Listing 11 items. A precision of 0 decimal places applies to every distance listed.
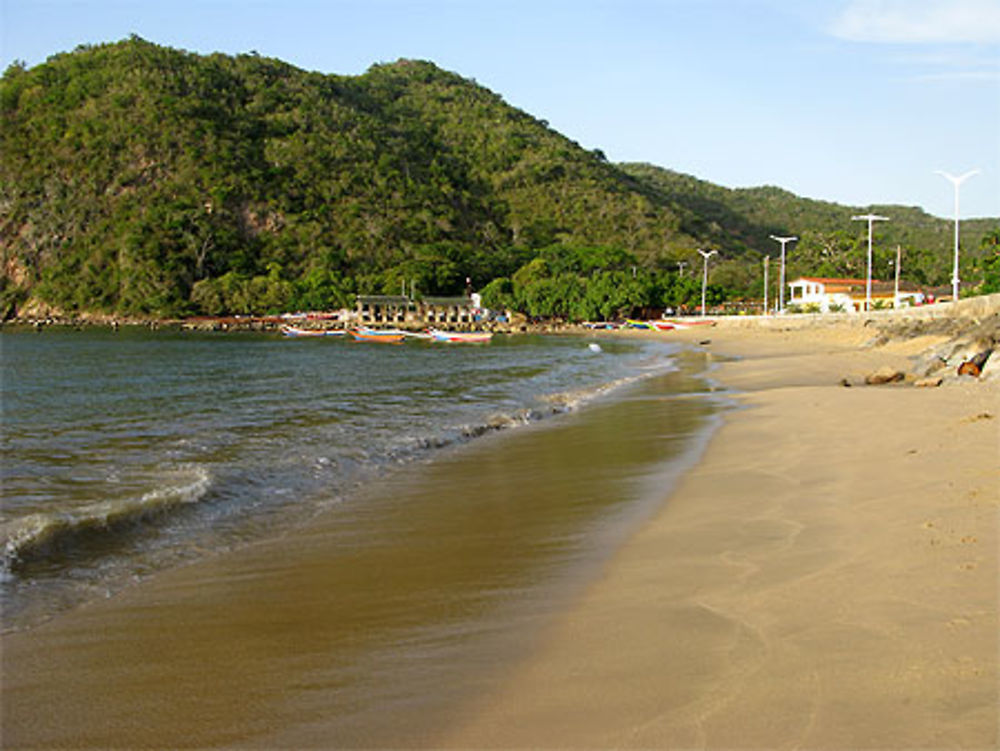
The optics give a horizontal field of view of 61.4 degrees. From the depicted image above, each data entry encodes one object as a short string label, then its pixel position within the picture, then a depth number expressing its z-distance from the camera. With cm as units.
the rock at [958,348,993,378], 1978
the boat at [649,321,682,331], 9316
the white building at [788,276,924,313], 8625
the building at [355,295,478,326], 12788
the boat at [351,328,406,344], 9075
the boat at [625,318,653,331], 10038
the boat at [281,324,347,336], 10864
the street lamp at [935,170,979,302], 4328
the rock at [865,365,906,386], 2150
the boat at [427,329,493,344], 7856
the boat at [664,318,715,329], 9230
